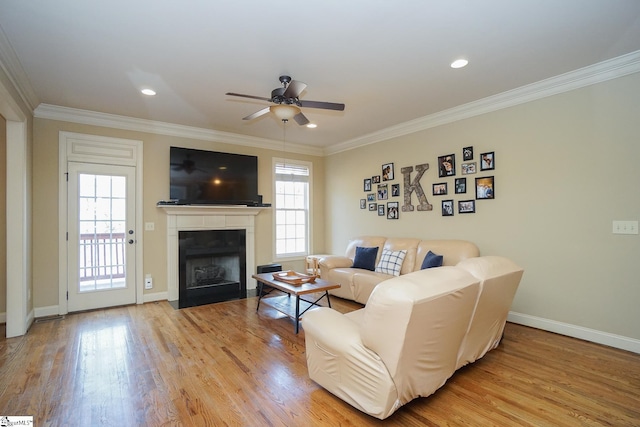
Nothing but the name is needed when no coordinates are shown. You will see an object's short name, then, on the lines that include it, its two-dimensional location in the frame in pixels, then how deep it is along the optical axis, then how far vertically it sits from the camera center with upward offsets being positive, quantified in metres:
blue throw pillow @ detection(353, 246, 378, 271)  4.79 -0.70
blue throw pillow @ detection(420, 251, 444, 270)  3.88 -0.59
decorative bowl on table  3.69 -0.79
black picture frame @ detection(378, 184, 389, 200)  5.21 +0.38
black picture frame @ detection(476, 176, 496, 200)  3.86 +0.32
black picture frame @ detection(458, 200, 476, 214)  4.06 +0.10
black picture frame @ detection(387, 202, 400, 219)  5.04 +0.06
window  6.01 +0.10
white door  4.18 -0.30
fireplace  4.78 -0.18
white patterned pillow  4.41 -0.71
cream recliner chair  1.72 -0.77
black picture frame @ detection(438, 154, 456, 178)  4.25 +0.67
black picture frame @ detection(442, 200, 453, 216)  4.28 +0.08
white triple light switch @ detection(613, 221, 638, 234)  2.89 -0.13
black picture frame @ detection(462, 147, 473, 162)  4.07 +0.79
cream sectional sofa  3.99 -0.70
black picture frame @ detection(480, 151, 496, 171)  3.86 +0.66
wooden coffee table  3.44 -0.86
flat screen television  4.82 +0.60
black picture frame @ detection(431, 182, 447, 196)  4.36 +0.36
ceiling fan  2.86 +1.05
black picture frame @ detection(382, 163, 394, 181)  5.11 +0.70
